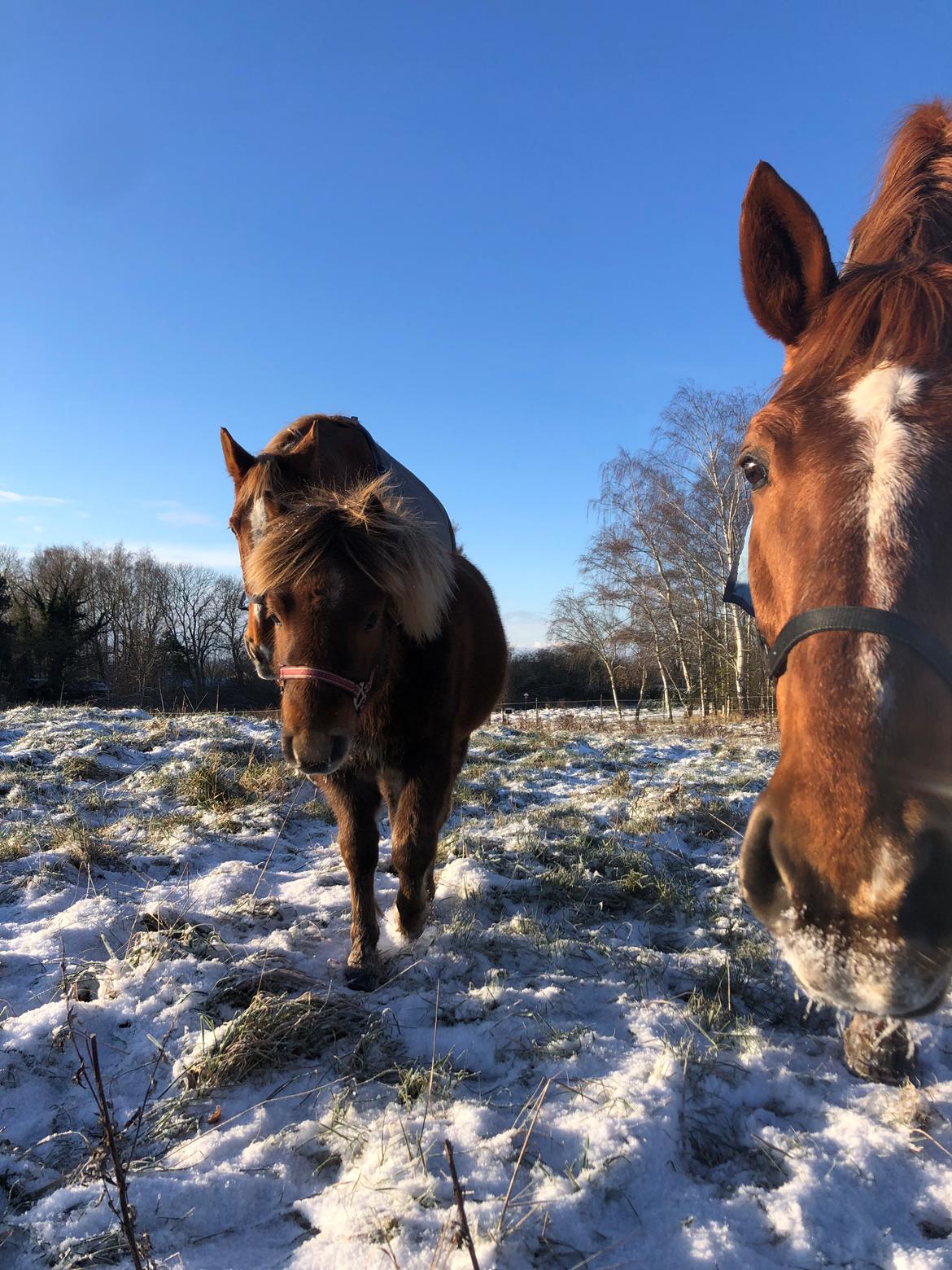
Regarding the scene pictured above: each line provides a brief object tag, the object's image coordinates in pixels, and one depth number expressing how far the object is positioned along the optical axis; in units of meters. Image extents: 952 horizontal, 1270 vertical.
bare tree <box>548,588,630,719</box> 28.38
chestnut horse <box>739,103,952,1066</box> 1.03
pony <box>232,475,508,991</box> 2.53
